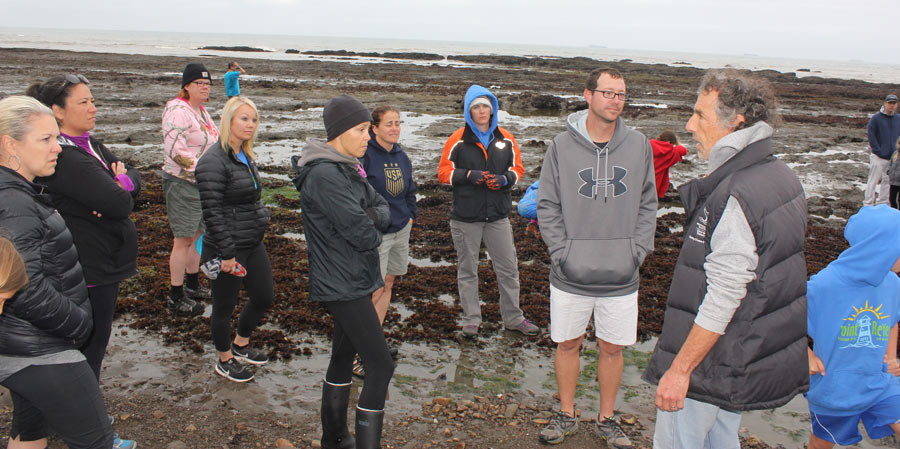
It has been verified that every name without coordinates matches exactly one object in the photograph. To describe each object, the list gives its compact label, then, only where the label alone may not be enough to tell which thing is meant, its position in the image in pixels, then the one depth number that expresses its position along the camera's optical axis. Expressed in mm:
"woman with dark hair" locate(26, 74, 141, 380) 3538
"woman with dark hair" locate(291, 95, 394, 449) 3305
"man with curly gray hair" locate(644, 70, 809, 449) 2385
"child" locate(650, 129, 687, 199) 5500
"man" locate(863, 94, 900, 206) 10492
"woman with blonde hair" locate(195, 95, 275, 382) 4273
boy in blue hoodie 3068
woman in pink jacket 5562
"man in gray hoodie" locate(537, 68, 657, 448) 3818
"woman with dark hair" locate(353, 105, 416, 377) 4816
